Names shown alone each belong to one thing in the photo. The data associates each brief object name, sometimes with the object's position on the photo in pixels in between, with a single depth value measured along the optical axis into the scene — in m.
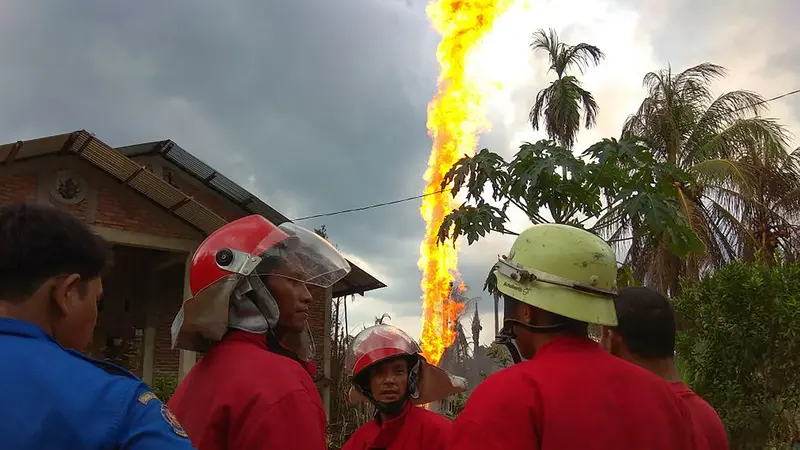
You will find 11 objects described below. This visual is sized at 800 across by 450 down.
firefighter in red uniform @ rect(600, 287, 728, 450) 3.06
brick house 10.91
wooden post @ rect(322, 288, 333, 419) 14.31
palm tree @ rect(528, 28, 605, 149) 14.14
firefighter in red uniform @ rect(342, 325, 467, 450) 4.05
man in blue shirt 1.41
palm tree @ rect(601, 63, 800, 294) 15.50
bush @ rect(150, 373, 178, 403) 11.35
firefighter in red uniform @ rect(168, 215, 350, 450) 2.16
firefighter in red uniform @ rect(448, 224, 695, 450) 2.01
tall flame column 13.75
